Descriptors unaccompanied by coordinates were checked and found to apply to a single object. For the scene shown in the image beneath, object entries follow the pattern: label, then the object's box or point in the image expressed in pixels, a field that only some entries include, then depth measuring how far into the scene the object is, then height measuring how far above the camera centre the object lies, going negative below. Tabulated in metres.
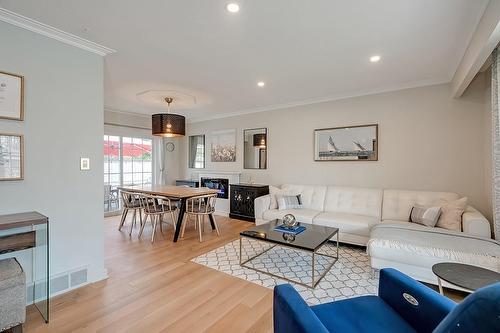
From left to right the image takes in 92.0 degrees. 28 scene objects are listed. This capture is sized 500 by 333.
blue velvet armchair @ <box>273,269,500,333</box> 1.16 -0.79
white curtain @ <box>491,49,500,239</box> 2.42 +0.24
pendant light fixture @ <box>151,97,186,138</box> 4.09 +0.70
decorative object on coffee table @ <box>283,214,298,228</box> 3.14 -0.73
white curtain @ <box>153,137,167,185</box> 6.77 +0.16
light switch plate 2.53 +0.02
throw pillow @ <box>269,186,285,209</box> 4.56 -0.54
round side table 1.62 -0.78
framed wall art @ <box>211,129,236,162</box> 6.12 +0.53
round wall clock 6.98 +0.57
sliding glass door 5.88 +0.02
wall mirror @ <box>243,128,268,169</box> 5.62 +0.42
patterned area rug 2.44 -1.25
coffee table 2.56 -0.83
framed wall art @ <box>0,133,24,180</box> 2.05 +0.08
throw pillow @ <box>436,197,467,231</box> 3.02 -0.62
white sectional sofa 2.38 -0.79
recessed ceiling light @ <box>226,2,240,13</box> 1.95 +1.31
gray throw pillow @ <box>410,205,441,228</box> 3.16 -0.66
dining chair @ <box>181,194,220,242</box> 4.08 -0.71
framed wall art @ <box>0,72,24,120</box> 2.05 +0.60
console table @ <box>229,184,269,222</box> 5.19 -0.72
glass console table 1.93 -0.71
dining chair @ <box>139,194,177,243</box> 4.07 -0.72
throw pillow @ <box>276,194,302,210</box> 4.36 -0.65
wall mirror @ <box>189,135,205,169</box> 6.81 +0.42
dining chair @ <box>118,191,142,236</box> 4.45 -0.67
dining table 3.97 -0.47
